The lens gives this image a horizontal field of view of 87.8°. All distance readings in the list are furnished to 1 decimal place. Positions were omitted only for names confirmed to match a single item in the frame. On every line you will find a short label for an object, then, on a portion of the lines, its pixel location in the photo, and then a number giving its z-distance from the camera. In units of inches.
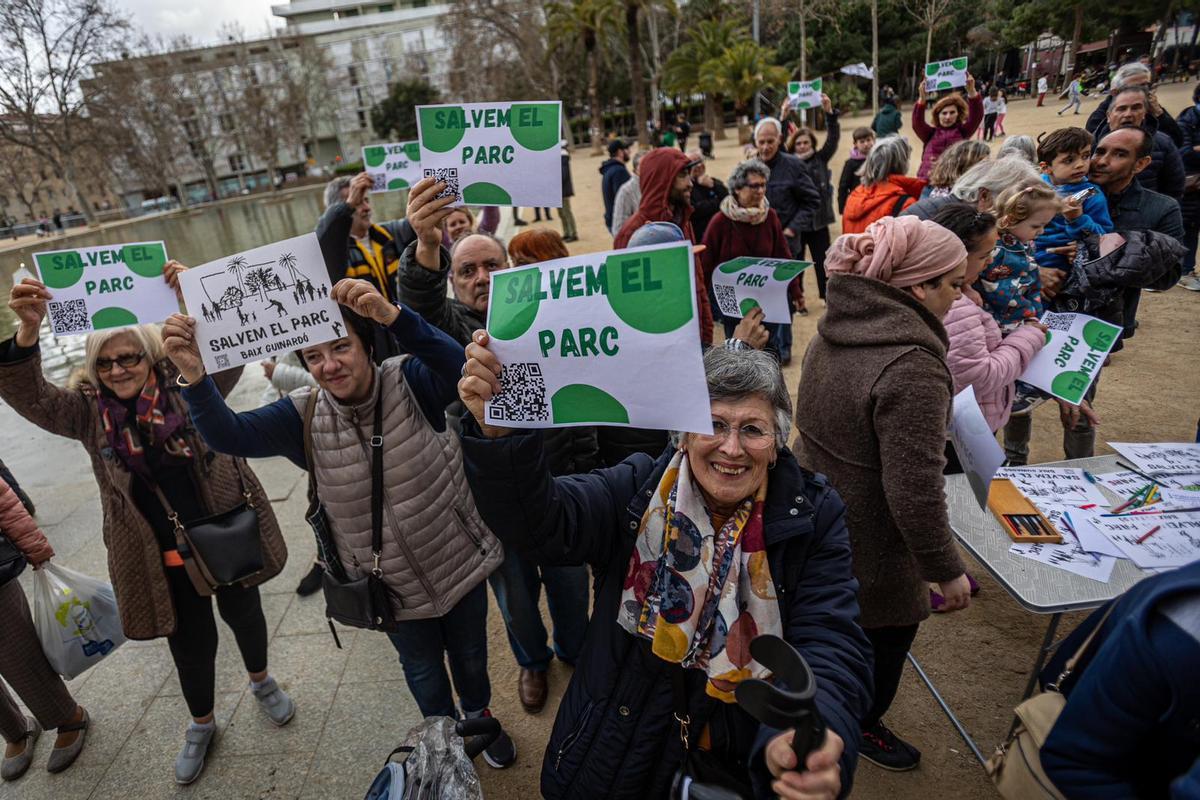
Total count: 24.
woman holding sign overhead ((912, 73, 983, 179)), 233.6
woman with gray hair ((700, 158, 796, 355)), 183.2
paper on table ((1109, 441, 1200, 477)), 92.4
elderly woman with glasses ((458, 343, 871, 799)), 57.5
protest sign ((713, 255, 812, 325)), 126.3
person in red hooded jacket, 158.7
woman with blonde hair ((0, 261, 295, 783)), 94.0
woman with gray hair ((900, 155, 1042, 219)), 107.6
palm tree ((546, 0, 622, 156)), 1091.3
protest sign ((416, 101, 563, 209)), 86.9
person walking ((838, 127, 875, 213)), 285.3
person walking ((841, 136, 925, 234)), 182.7
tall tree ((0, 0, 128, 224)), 1261.1
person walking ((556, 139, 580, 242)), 469.1
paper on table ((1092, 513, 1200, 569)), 77.7
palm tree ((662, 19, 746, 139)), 1112.2
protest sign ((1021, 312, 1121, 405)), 104.0
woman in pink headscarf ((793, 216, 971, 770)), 71.2
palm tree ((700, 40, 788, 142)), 1071.0
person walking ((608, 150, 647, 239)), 233.9
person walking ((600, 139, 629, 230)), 338.3
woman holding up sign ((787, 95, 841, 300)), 265.4
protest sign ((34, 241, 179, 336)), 104.0
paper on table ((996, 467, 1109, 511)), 90.7
